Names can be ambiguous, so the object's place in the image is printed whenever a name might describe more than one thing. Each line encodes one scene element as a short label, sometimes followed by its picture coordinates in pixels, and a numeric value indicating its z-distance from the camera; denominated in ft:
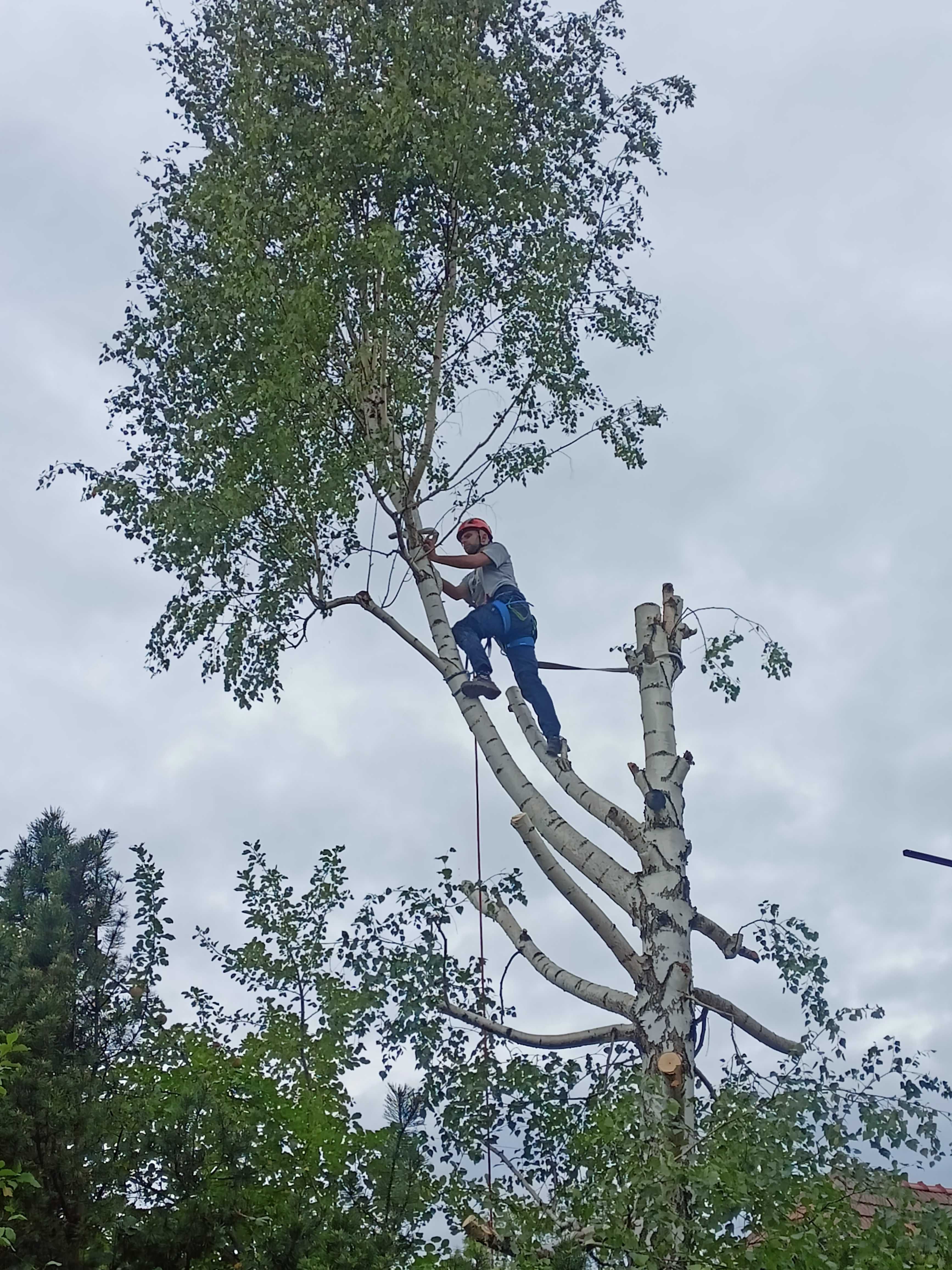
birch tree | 22.15
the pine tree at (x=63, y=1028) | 17.81
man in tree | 23.97
